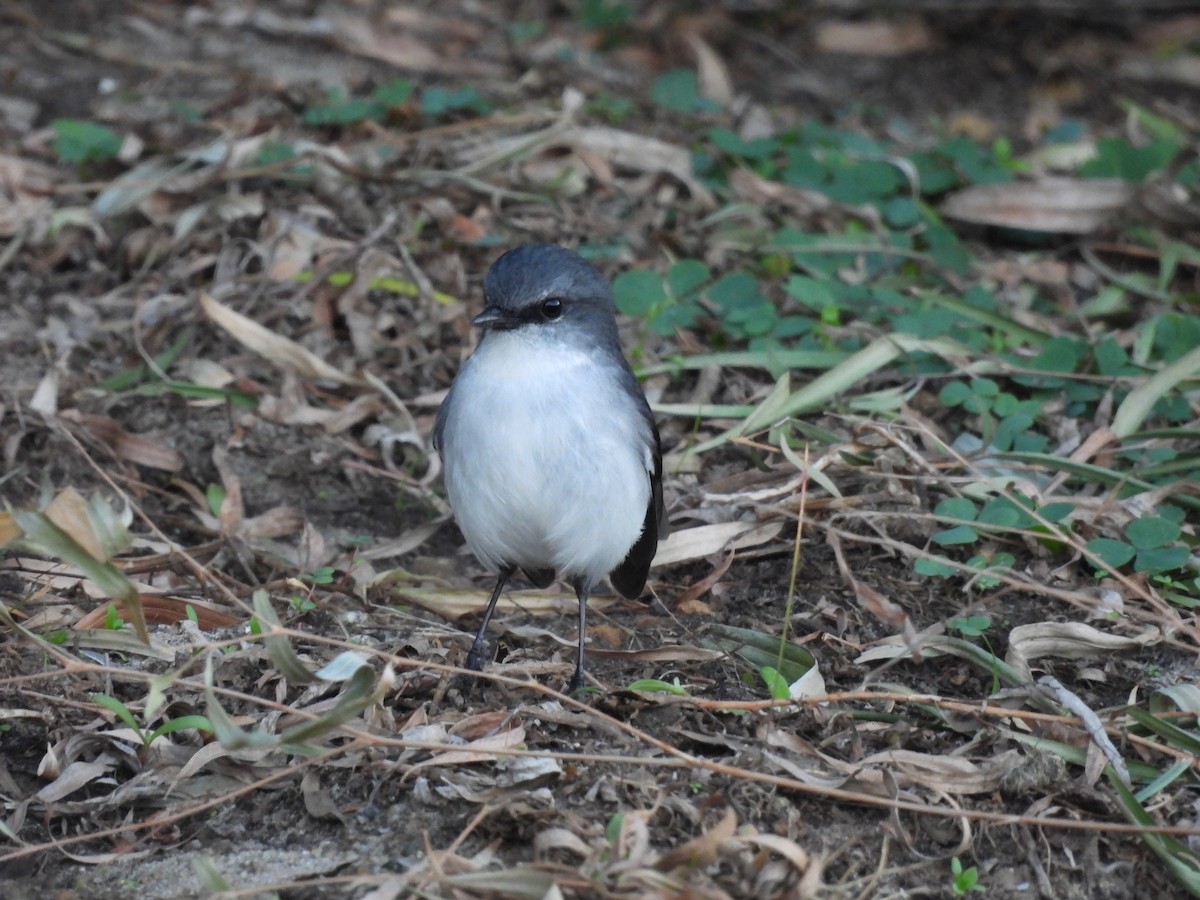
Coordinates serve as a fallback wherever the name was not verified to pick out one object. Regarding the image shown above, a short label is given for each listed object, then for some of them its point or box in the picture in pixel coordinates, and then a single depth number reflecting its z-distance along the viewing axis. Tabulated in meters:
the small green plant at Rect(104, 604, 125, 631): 8.92
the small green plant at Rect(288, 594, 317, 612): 9.53
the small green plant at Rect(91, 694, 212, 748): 7.86
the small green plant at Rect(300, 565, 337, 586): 10.06
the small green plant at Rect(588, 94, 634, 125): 15.73
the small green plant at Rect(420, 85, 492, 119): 15.23
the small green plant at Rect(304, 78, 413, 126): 15.12
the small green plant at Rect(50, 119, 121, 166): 14.29
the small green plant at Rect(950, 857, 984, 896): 7.36
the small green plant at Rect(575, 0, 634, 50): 18.22
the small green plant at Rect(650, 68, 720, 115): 16.48
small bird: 9.18
